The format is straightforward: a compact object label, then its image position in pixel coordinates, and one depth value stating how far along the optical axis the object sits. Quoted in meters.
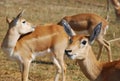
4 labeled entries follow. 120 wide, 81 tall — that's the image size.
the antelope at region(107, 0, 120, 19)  27.32
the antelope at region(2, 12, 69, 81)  15.89
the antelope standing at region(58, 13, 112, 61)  21.28
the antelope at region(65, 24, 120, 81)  12.18
